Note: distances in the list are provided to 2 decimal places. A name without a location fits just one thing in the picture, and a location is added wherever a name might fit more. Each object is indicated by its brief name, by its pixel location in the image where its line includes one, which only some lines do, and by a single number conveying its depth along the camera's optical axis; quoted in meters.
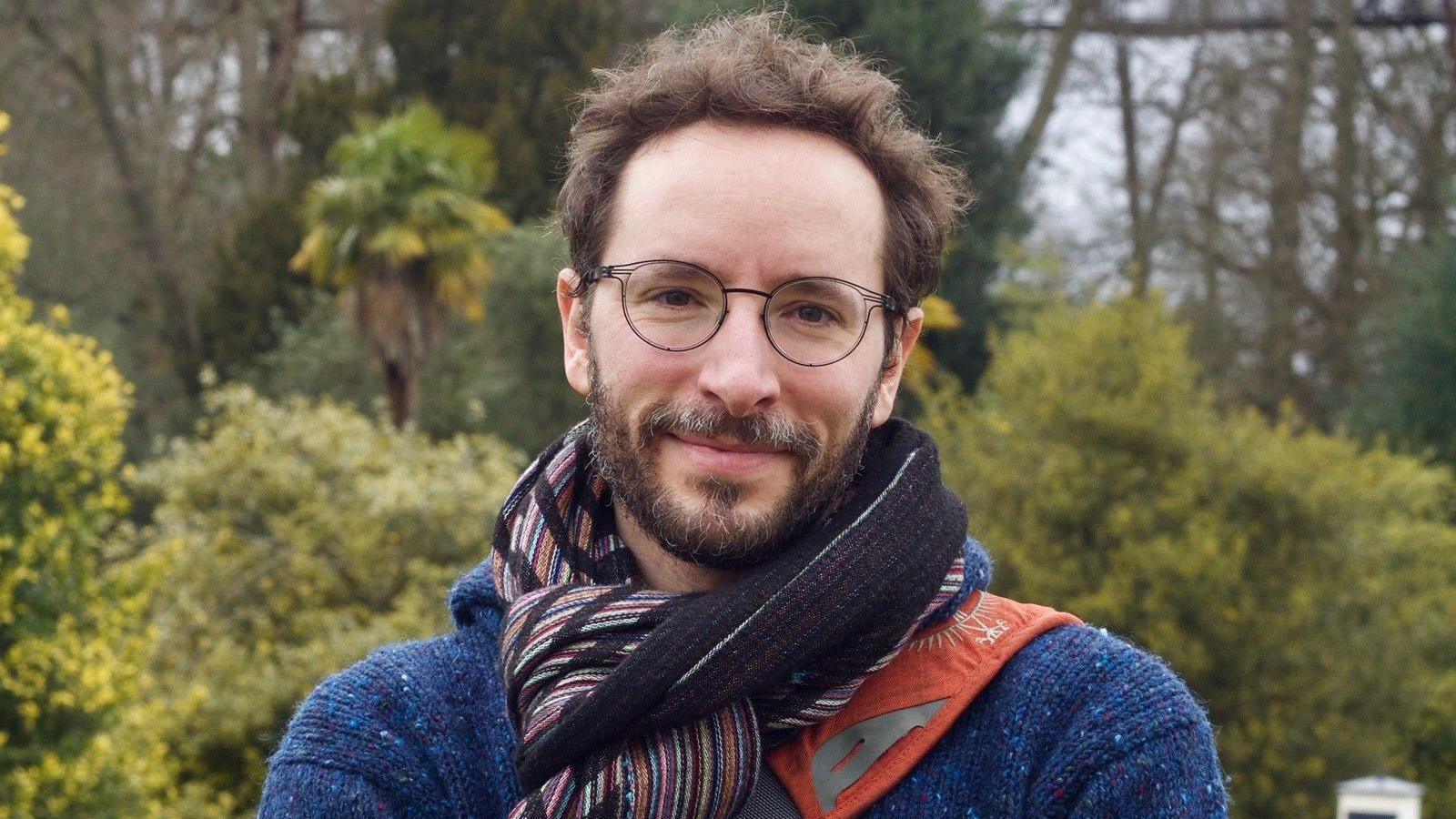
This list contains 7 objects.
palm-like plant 15.34
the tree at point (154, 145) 20.27
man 1.59
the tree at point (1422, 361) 18.30
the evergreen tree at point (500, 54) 20.23
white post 6.15
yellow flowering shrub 5.45
